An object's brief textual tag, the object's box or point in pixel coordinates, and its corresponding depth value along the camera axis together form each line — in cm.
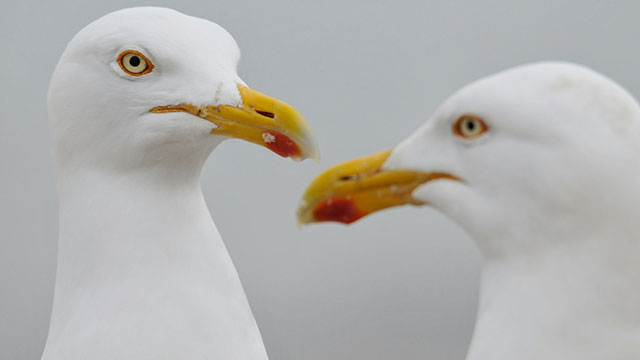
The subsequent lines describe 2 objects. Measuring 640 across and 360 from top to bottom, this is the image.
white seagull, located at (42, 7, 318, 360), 372
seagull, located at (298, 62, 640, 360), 358
